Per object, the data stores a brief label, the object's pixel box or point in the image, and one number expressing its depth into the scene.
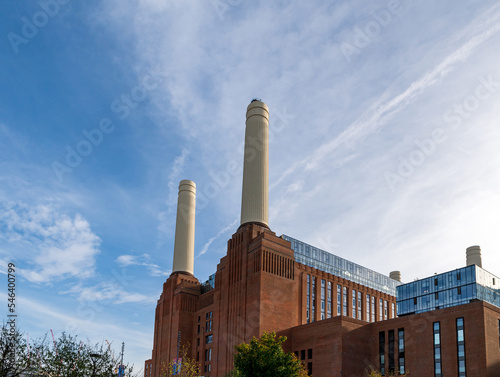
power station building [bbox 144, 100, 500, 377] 64.38
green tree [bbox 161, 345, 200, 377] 81.97
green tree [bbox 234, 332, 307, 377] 54.75
